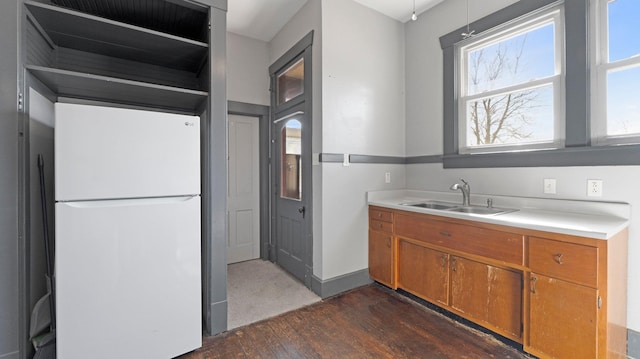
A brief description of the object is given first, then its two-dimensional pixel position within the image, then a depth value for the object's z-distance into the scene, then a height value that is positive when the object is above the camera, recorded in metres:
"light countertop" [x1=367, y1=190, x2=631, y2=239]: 1.49 -0.28
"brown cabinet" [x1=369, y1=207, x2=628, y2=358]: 1.42 -0.69
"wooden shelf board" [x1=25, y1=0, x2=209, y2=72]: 1.66 +1.03
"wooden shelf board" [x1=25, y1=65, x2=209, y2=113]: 1.68 +0.65
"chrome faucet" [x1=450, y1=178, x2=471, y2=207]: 2.40 -0.14
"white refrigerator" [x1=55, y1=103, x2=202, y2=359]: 1.44 -0.33
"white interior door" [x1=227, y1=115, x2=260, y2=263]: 3.57 -0.16
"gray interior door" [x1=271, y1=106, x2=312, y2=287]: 2.85 -0.18
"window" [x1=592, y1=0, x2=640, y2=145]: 1.75 +0.69
